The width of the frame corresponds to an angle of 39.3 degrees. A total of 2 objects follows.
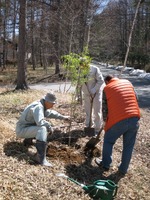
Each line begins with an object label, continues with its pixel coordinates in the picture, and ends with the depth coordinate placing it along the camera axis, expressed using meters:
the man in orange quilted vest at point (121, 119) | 2.95
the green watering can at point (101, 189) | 2.55
